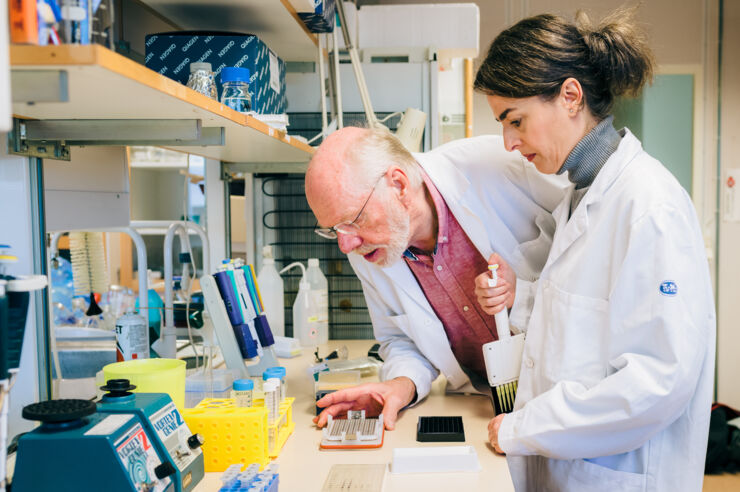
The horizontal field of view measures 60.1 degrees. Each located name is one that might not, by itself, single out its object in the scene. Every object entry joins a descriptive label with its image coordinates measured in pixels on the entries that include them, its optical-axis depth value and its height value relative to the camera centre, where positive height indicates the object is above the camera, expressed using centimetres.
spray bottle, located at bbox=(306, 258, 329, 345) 234 -32
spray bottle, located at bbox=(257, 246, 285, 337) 236 -32
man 154 -8
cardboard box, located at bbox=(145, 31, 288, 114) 161 +39
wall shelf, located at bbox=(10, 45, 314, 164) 72 +16
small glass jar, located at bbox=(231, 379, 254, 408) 124 -36
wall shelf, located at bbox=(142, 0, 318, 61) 167 +53
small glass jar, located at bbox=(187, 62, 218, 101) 134 +27
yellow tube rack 116 -42
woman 111 -17
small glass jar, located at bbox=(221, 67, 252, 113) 143 +27
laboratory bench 112 -49
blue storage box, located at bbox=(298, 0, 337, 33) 190 +57
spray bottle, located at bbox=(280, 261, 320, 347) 232 -41
